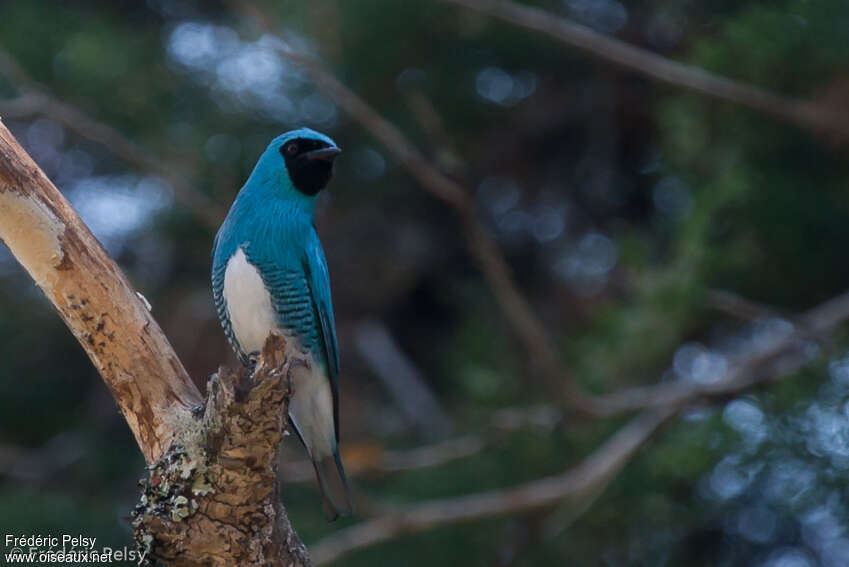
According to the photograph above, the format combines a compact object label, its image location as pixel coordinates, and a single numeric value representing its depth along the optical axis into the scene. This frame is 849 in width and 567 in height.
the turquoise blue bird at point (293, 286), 6.97
